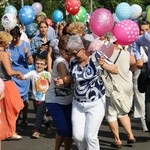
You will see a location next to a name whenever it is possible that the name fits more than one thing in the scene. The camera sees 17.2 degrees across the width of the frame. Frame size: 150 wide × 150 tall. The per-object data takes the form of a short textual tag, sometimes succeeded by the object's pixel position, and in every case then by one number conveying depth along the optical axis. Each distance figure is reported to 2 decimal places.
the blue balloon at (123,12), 11.65
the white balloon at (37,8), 16.57
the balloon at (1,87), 6.01
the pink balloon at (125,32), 6.54
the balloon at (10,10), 14.09
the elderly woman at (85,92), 5.37
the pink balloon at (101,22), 6.36
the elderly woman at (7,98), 7.14
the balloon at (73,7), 12.23
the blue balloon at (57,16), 17.25
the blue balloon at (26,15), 12.61
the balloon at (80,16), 12.32
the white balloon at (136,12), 15.60
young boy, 7.86
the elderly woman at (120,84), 6.72
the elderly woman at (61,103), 5.67
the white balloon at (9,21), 8.59
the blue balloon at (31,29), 12.62
